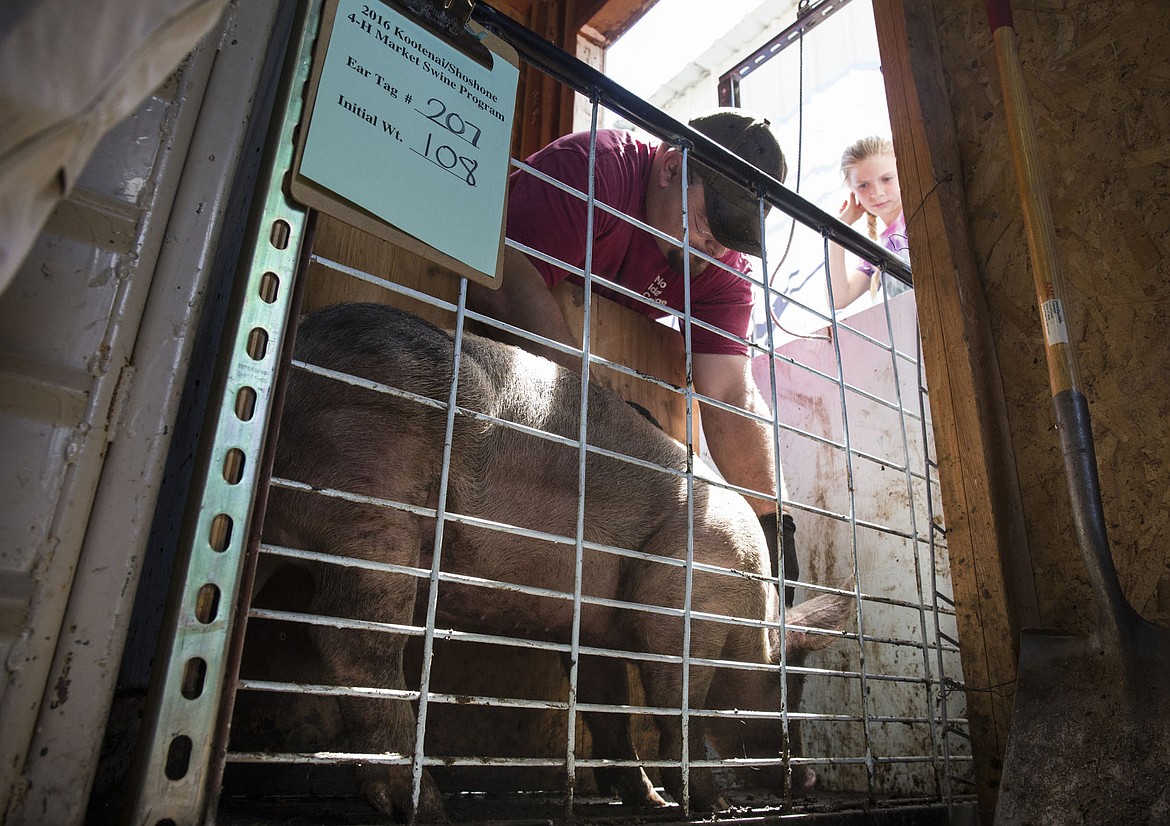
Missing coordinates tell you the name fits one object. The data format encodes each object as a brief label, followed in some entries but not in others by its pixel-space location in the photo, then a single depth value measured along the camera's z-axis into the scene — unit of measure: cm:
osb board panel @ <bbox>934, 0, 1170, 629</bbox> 167
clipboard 114
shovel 125
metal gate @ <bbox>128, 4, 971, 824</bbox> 97
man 241
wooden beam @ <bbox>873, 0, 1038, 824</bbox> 165
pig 149
